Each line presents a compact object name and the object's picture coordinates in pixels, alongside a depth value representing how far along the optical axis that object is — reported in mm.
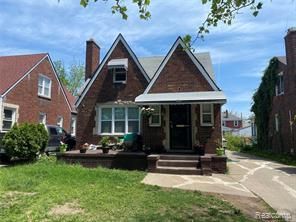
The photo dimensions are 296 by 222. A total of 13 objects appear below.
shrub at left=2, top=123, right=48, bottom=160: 10435
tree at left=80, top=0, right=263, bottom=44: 3775
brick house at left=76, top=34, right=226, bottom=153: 11152
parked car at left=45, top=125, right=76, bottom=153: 13892
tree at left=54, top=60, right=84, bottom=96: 36073
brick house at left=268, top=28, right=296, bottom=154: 15385
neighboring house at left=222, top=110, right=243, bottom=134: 55349
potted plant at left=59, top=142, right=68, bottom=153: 10734
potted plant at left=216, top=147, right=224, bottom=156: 9605
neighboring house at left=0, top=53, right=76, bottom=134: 15032
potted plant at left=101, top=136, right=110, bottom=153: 10327
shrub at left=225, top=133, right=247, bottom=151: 25103
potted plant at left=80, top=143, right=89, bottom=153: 10549
